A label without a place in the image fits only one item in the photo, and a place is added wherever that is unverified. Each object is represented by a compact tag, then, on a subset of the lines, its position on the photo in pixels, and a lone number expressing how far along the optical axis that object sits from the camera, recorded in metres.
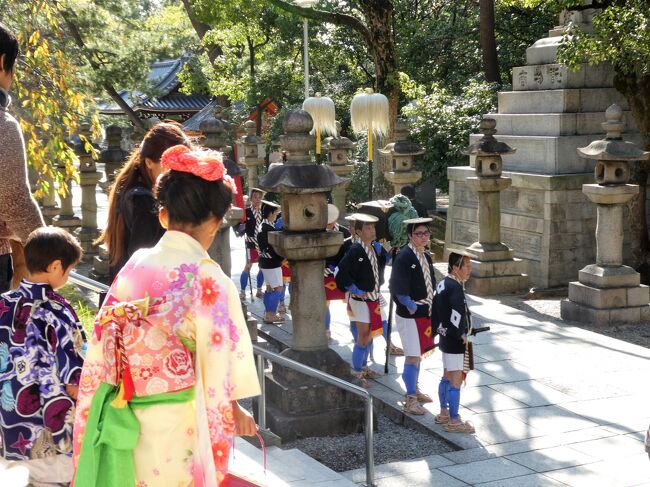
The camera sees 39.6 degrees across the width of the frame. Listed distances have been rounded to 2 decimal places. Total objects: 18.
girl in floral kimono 3.07
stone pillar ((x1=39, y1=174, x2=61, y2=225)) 18.44
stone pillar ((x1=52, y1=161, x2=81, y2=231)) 17.80
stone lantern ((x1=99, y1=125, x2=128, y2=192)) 15.30
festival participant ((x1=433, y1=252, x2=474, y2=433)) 6.65
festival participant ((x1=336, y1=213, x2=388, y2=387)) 8.11
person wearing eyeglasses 7.33
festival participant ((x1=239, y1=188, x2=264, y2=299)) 11.72
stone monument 12.98
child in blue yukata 3.71
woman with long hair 4.04
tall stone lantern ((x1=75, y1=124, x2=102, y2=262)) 16.14
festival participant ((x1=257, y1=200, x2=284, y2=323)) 10.64
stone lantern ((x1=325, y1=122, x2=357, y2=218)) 15.20
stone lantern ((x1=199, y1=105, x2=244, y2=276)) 9.05
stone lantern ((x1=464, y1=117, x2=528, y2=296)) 12.66
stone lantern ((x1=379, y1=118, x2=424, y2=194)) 13.06
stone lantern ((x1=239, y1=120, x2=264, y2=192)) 19.31
